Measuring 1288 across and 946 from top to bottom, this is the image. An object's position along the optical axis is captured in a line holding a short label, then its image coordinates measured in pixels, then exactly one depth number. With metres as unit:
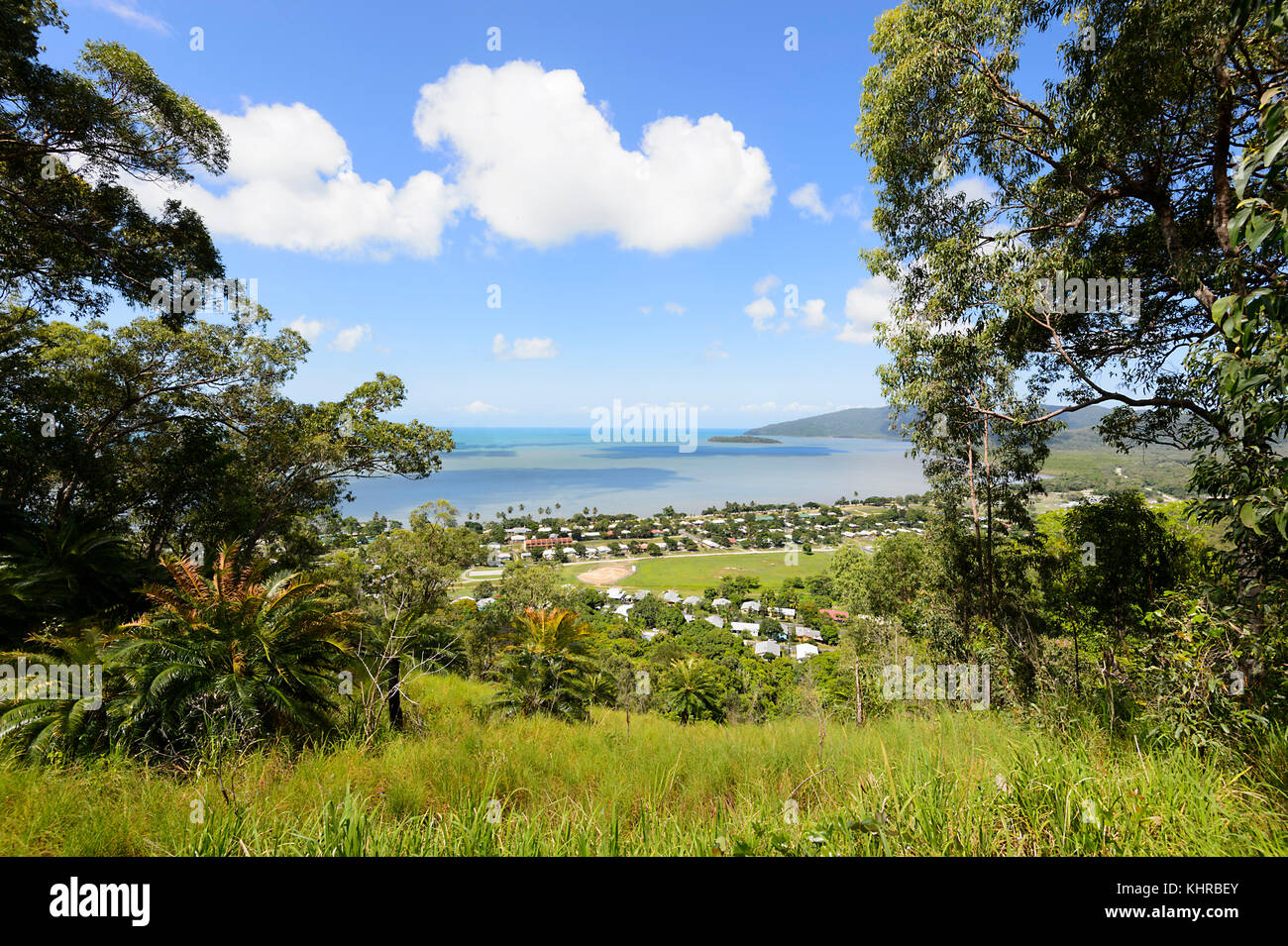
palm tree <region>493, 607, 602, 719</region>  7.43
